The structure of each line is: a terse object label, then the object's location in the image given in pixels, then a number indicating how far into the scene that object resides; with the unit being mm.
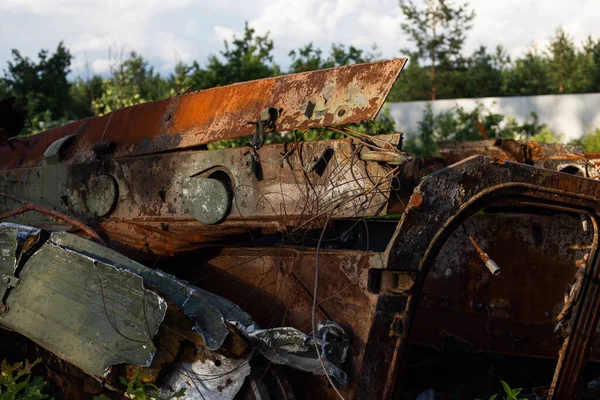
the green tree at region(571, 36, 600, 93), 28828
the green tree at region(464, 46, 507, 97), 29609
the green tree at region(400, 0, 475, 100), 29031
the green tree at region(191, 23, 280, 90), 14391
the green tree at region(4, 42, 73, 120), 21703
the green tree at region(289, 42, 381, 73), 14102
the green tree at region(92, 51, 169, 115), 15156
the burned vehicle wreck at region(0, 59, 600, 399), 3936
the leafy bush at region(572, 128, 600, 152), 16203
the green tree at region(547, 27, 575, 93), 30333
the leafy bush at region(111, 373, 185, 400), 3680
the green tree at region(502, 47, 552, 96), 29969
